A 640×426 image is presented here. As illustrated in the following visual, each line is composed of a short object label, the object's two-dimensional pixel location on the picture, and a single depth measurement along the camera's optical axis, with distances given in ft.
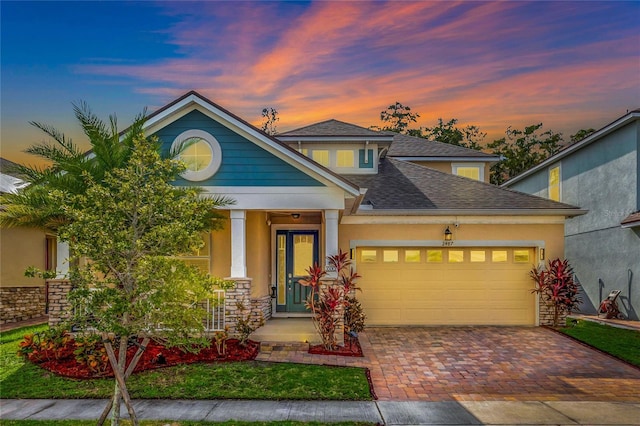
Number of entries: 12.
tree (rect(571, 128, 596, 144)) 108.88
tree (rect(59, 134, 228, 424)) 16.40
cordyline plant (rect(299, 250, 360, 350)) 30.30
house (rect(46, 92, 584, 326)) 39.63
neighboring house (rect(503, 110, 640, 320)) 46.42
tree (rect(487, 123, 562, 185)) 121.90
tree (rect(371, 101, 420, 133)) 139.74
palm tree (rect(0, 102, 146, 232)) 20.65
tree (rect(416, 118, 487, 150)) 131.64
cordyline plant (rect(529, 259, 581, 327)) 38.47
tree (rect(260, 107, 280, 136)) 99.93
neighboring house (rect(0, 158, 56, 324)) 42.83
